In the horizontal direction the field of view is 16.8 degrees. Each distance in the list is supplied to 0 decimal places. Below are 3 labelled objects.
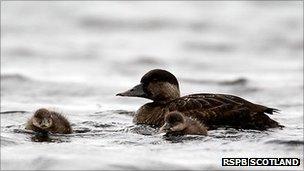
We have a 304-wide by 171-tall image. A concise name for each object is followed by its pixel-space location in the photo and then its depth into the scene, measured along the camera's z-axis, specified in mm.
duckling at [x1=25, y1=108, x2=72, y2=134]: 12219
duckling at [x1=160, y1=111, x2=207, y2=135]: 11773
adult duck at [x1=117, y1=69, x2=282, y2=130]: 12484
